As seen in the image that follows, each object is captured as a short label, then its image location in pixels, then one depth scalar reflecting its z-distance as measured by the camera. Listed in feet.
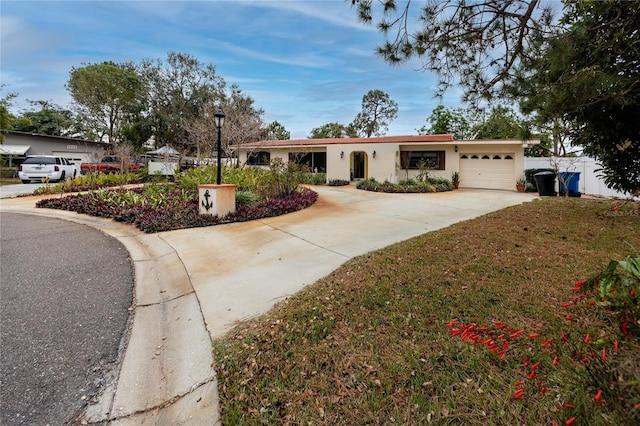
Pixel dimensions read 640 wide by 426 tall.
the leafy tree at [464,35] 12.94
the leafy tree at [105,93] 85.61
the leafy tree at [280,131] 125.32
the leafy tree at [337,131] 115.55
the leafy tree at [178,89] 89.35
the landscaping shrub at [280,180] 31.27
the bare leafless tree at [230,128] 53.93
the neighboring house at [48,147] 70.28
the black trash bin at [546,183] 38.70
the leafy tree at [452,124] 87.81
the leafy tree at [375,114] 111.96
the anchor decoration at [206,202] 24.22
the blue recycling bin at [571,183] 38.81
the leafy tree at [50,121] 99.81
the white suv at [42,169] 51.08
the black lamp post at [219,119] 24.54
